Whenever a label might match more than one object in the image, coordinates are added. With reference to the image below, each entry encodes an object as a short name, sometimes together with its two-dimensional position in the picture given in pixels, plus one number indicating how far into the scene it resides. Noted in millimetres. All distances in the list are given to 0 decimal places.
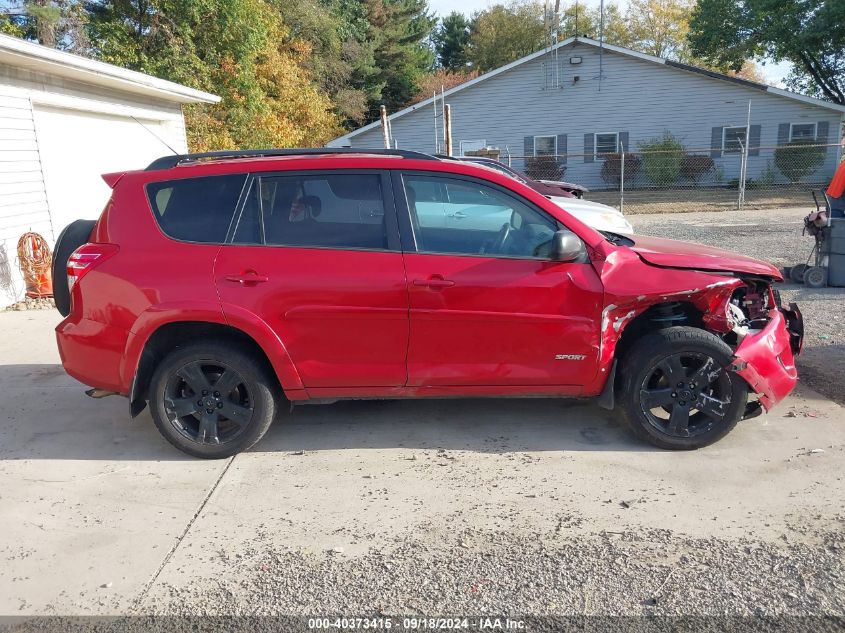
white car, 9335
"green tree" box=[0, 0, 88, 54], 18125
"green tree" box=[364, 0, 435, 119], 41812
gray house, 25781
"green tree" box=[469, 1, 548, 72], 47281
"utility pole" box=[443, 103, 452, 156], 17125
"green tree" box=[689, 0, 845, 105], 25266
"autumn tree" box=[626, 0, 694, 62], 50062
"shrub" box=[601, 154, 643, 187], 27000
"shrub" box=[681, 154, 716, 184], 26500
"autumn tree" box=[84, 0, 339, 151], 19781
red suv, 4156
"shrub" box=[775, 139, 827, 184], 25312
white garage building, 9328
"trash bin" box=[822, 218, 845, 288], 8550
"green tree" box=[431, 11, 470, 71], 50062
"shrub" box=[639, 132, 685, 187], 26094
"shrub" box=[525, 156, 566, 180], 27547
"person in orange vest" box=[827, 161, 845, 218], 8375
